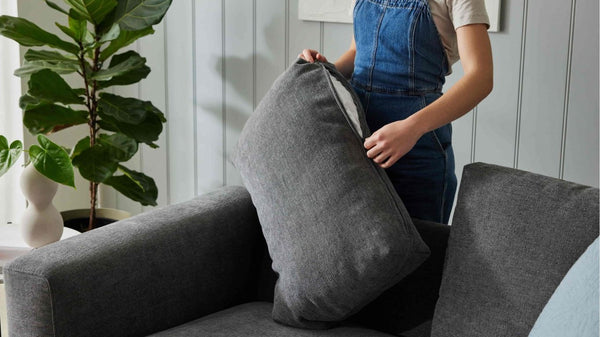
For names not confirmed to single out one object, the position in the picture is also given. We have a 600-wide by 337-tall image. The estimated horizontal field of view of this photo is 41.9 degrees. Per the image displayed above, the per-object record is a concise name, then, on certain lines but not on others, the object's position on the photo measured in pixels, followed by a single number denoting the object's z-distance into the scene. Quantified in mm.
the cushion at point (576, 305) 1219
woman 1651
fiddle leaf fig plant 2324
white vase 2139
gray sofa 1481
